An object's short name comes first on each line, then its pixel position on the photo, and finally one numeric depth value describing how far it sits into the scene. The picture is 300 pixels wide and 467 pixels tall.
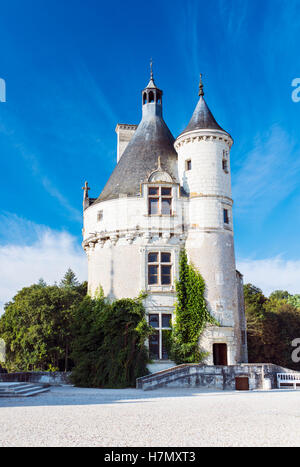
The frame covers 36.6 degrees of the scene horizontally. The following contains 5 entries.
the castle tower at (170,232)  25.45
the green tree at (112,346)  23.47
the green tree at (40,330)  33.09
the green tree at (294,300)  68.25
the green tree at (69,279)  58.00
